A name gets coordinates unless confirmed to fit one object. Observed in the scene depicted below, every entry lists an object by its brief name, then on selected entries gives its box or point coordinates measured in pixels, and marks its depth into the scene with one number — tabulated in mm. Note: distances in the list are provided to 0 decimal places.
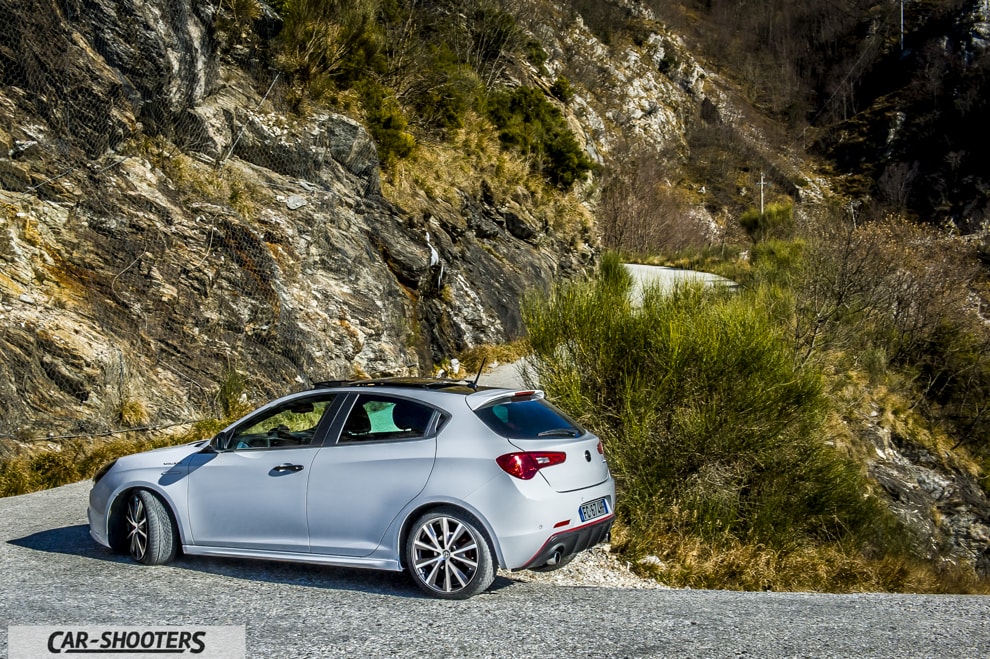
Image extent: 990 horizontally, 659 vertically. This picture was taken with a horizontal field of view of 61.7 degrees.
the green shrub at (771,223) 46119
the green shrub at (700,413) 9219
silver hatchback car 5465
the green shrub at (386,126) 20391
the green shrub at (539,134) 27219
